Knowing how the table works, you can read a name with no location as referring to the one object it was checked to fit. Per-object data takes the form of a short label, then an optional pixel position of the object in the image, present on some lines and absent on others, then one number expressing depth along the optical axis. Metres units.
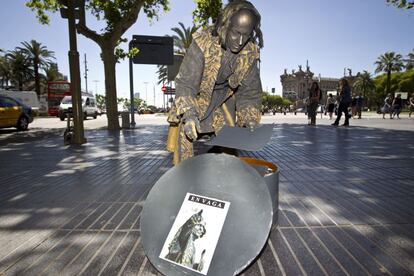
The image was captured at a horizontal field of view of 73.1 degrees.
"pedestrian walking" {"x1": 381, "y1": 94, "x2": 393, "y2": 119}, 23.28
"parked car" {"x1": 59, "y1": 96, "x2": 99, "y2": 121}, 21.90
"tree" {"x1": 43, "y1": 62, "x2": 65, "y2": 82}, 51.01
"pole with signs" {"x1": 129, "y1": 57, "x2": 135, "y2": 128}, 14.51
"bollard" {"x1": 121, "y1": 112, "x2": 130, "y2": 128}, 13.89
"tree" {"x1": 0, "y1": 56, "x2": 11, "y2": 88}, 43.09
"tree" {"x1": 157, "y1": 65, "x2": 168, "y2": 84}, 47.32
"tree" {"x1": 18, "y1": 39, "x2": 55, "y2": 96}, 42.41
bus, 29.48
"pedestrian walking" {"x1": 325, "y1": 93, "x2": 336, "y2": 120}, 18.89
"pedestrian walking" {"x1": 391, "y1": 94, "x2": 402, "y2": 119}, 19.95
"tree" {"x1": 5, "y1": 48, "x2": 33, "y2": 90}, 43.94
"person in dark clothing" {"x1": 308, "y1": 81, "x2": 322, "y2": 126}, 13.15
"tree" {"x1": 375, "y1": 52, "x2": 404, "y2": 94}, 61.97
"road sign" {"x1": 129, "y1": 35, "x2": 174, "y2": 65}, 14.27
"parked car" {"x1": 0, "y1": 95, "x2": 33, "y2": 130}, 12.49
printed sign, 1.59
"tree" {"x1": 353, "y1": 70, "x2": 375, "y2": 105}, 73.85
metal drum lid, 1.57
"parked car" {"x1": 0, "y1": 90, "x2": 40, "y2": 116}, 22.63
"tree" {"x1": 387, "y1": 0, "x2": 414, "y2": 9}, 11.35
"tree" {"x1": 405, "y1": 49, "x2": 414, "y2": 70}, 60.38
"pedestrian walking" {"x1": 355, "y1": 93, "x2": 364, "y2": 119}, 20.34
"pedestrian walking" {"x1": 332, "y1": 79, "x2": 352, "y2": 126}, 12.34
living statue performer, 2.11
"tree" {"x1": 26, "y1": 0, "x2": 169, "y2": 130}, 11.66
